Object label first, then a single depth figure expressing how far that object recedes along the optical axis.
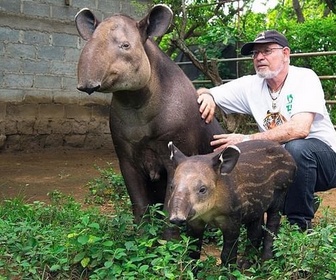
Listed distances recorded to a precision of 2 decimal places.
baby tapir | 2.98
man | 4.08
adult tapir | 3.49
